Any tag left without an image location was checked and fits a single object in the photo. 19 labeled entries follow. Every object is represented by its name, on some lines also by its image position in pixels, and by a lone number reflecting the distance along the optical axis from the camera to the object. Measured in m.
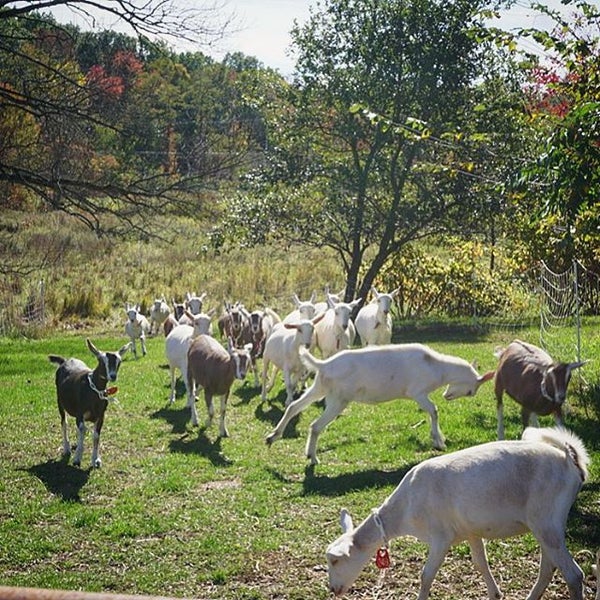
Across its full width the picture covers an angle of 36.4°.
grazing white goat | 5.89
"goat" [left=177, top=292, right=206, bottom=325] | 17.52
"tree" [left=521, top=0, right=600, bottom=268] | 7.92
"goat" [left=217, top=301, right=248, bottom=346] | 17.08
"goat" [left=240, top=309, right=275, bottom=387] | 16.27
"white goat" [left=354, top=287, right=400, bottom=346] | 16.25
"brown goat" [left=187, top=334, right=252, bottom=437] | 12.22
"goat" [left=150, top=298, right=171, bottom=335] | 23.27
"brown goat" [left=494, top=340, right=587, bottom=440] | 9.59
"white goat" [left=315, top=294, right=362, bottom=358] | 14.53
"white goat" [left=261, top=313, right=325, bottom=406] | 13.66
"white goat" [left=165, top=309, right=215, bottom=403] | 14.16
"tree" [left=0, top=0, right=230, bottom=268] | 8.77
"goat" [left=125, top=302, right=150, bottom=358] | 20.03
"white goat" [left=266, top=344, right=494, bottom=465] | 10.57
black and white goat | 10.38
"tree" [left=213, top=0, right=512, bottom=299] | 19.86
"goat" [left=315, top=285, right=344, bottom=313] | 16.62
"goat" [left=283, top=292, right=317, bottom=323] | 15.88
